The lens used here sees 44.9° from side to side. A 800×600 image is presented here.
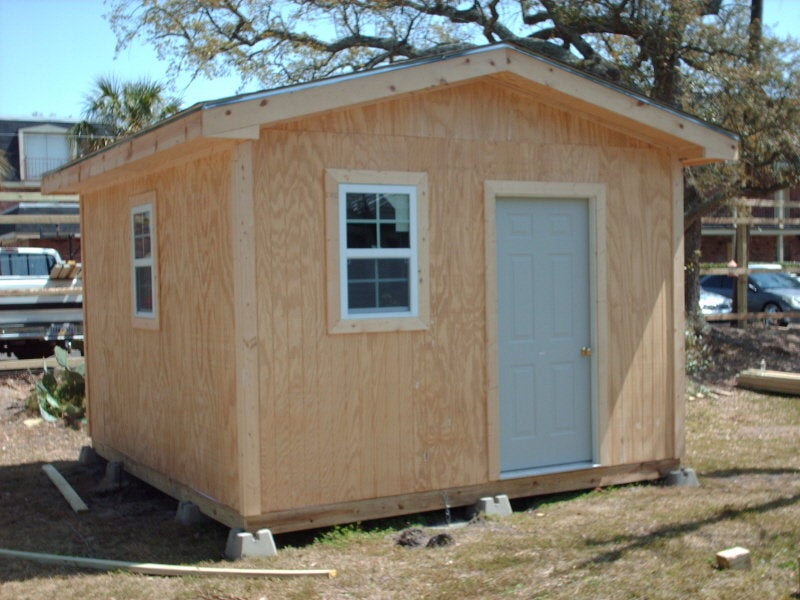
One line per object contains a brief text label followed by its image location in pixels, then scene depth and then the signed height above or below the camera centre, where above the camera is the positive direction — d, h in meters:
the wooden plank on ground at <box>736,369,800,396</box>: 12.72 -1.63
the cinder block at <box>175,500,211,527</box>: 7.45 -1.89
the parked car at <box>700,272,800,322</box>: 24.16 -0.72
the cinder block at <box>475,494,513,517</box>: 7.33 -1.83
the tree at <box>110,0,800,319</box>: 14.59 +3.53
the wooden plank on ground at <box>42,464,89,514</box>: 8.12 -1.97
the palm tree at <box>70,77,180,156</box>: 17.27 +2.86
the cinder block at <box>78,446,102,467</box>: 10.14 -1.97
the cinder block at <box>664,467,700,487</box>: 8.20 -1.83
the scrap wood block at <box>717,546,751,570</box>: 5.83 -1.80
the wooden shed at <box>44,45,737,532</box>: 6.66 -0.17
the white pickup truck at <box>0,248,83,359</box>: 15.13 -0.63
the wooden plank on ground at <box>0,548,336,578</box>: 6.01 -1.93
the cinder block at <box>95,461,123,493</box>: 8.84 -1.95
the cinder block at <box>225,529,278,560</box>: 6.44 -1.85
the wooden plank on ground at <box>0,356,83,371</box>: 14.12 -1.36
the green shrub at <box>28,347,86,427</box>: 12.17 -1.59
